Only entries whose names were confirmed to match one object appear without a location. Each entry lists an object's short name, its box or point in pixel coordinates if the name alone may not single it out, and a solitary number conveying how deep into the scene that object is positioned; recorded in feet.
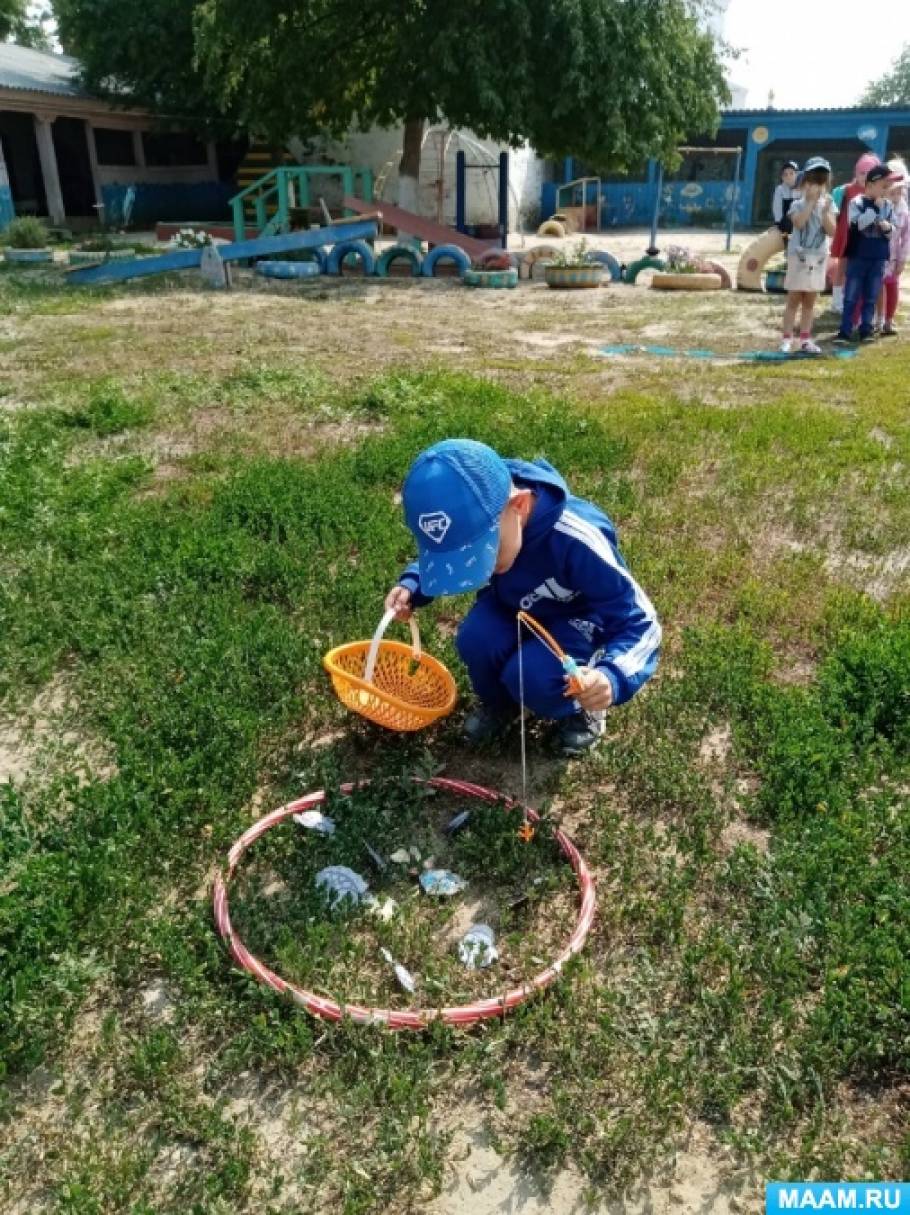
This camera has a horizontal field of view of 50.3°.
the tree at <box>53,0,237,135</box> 75.41
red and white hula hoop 7.02
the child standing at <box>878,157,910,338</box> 29.65
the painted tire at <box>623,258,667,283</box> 49.93
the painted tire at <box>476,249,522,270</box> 49.61
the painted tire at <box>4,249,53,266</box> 55.67
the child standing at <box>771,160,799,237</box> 37.32
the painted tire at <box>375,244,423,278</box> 51.03
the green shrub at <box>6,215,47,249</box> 57.62
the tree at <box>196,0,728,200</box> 49.83
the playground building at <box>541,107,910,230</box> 95.45
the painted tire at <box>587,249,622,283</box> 50.21
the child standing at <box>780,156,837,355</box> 27.68
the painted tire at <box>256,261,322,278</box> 49.75
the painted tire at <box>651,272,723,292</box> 46.06
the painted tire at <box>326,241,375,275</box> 51.11
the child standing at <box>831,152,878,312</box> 30.25
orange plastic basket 9.67
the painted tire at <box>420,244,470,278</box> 50.55
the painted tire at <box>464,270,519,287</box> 46.85
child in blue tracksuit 7.68
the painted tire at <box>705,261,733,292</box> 47.01
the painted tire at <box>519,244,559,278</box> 51.65
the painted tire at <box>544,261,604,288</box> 46.83
